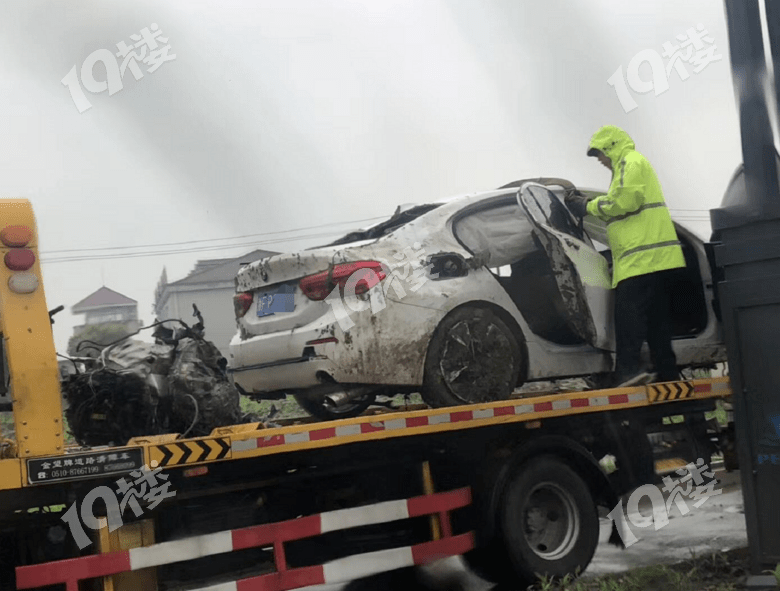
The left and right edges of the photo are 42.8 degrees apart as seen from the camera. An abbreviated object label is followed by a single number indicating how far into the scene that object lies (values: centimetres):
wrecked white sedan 536
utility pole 537
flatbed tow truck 411
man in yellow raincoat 631
